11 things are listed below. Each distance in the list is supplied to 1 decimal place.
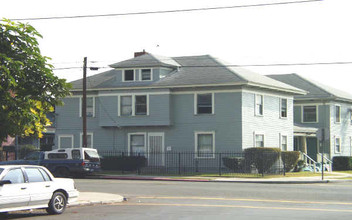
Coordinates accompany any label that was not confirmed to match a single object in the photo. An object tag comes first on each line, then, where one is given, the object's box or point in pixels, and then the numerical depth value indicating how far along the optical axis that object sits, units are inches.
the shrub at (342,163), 1941.4
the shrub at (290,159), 1601.3
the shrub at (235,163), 1551.4
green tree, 662.5
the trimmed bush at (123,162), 1626.5
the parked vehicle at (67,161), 1391.5
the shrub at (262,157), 1537.9
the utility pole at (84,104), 1567.4
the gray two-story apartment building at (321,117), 2026.3
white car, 622.1
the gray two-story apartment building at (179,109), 1625.2
